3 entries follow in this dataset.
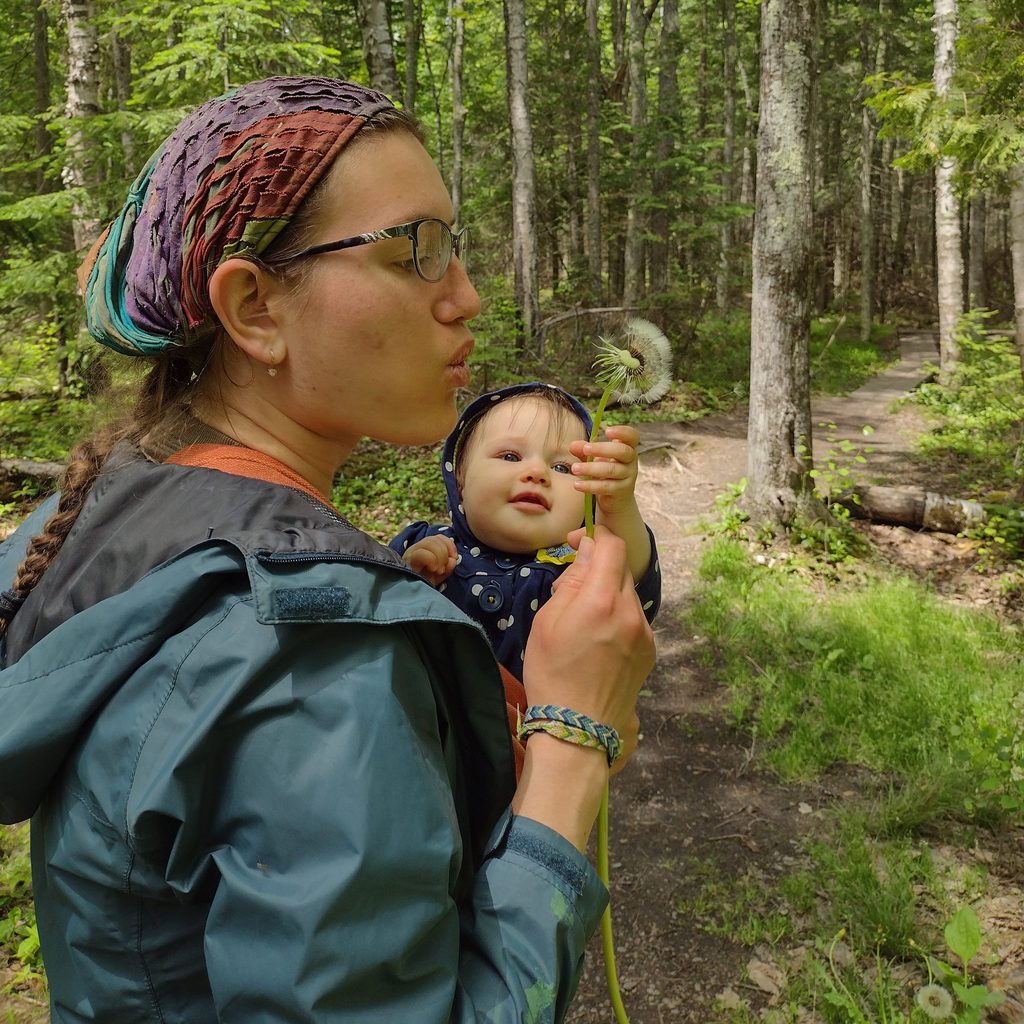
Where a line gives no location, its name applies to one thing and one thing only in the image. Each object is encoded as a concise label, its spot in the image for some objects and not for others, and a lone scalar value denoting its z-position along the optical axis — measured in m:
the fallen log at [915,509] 7.18
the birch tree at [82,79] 8.50
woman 0.86
